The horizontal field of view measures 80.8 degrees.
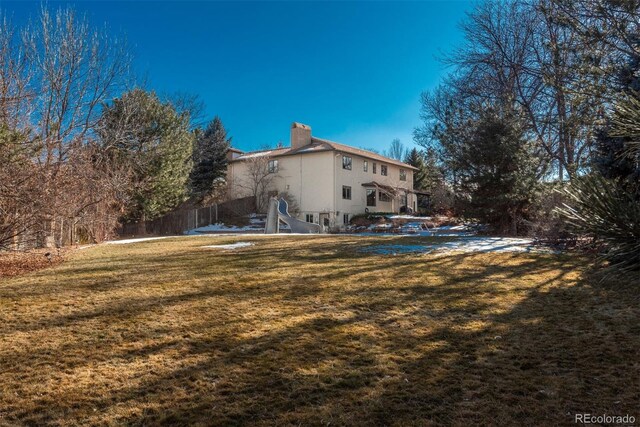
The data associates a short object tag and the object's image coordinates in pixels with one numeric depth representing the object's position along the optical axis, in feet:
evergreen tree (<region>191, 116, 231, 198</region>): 112.27
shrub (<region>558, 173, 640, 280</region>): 15.70
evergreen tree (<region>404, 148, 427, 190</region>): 150.30
